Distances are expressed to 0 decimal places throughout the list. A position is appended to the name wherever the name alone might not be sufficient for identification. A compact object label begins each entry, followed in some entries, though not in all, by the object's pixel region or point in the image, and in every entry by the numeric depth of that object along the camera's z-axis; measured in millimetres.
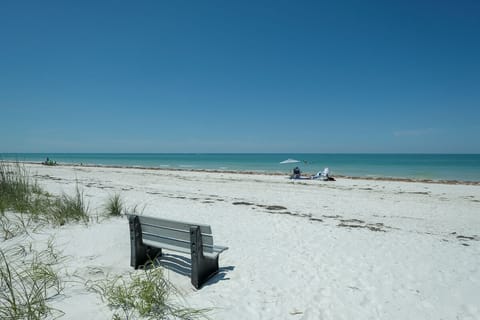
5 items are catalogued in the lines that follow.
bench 3400
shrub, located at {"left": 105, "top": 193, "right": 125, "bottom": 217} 6675
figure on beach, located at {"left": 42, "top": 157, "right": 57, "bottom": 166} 35312
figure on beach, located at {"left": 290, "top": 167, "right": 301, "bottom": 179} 20781
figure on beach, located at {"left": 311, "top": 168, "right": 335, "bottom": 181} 20422
